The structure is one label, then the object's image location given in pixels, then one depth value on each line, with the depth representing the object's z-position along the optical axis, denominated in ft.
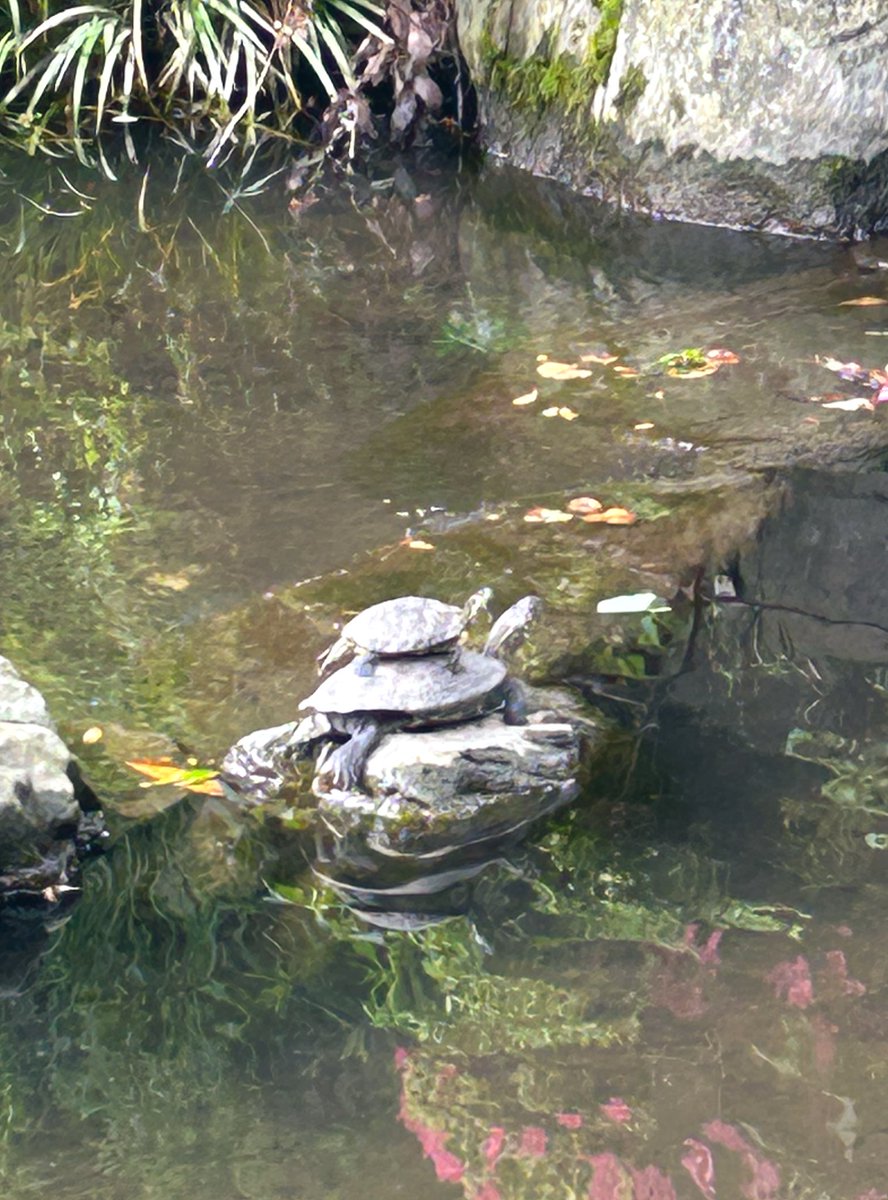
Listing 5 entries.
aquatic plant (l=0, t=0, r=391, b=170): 29.71
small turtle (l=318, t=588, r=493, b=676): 10.95
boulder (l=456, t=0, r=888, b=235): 22.43
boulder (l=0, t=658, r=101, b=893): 10.21
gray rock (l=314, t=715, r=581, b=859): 10.69
